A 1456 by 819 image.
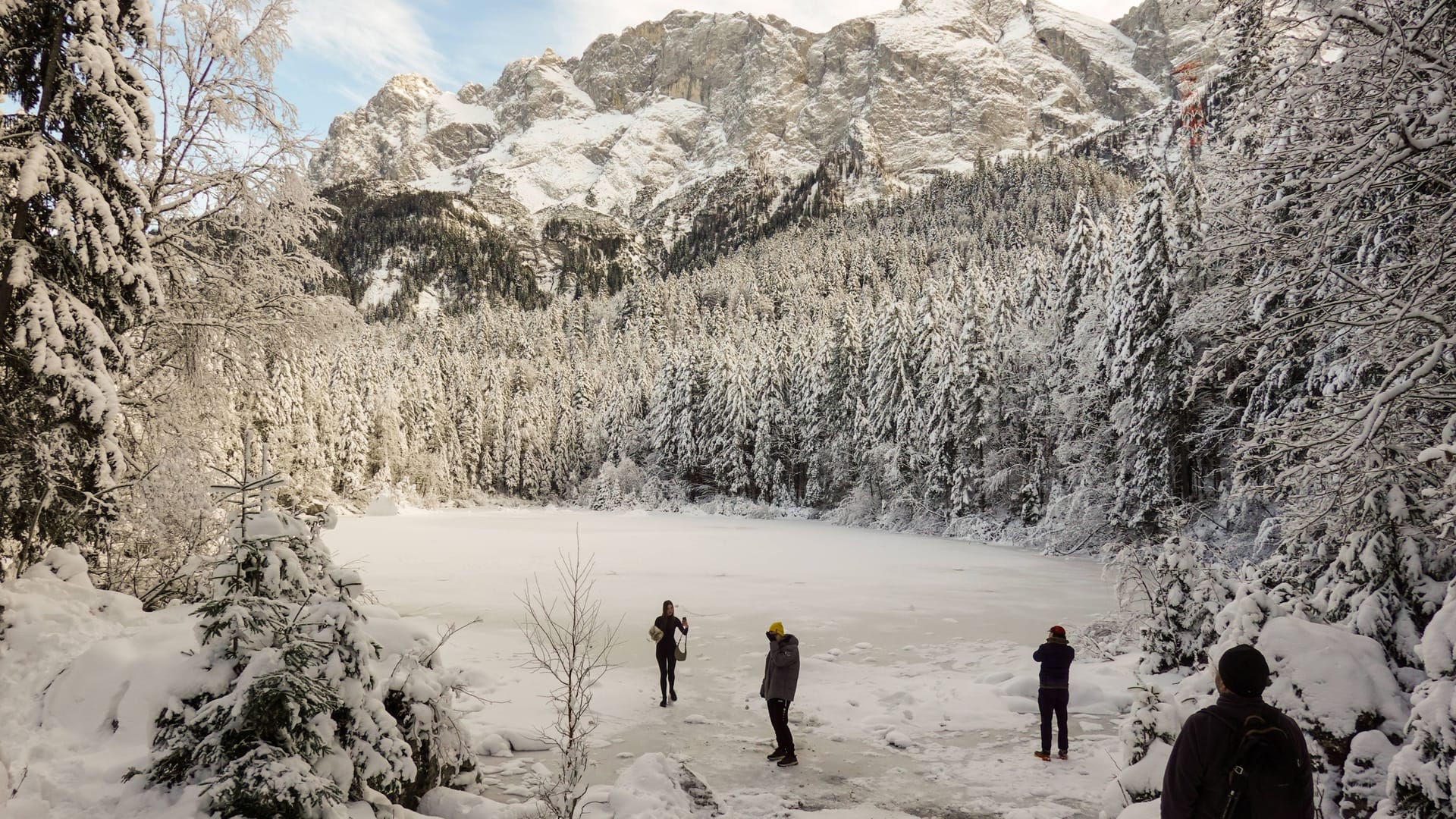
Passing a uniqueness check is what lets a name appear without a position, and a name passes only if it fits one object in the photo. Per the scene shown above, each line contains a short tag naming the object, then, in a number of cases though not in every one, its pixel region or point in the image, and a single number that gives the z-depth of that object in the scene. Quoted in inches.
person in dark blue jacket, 318.0
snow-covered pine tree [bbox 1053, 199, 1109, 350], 1357.0
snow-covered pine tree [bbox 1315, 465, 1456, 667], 225.3
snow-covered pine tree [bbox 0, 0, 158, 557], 244.8
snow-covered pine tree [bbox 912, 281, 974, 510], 1563.7
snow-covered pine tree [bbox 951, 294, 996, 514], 1482.5
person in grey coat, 312.2
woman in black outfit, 392.8
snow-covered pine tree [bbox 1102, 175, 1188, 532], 976.3
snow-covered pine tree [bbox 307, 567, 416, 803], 205.5
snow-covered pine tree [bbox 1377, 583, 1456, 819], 156.3
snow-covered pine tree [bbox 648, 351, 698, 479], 2406.5
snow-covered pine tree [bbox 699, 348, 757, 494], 2236.7
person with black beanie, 120.5
